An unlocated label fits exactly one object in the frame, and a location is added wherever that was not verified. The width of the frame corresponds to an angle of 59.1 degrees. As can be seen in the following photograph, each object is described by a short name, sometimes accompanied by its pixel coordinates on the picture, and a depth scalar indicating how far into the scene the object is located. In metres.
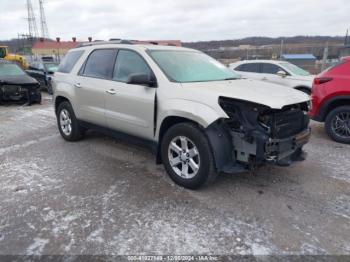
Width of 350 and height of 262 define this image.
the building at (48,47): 62.35
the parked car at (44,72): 14.20
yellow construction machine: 21.42
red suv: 5.98
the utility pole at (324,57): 13.32
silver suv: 3.61
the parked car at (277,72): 9.52
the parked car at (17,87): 10.53
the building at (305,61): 24.63
